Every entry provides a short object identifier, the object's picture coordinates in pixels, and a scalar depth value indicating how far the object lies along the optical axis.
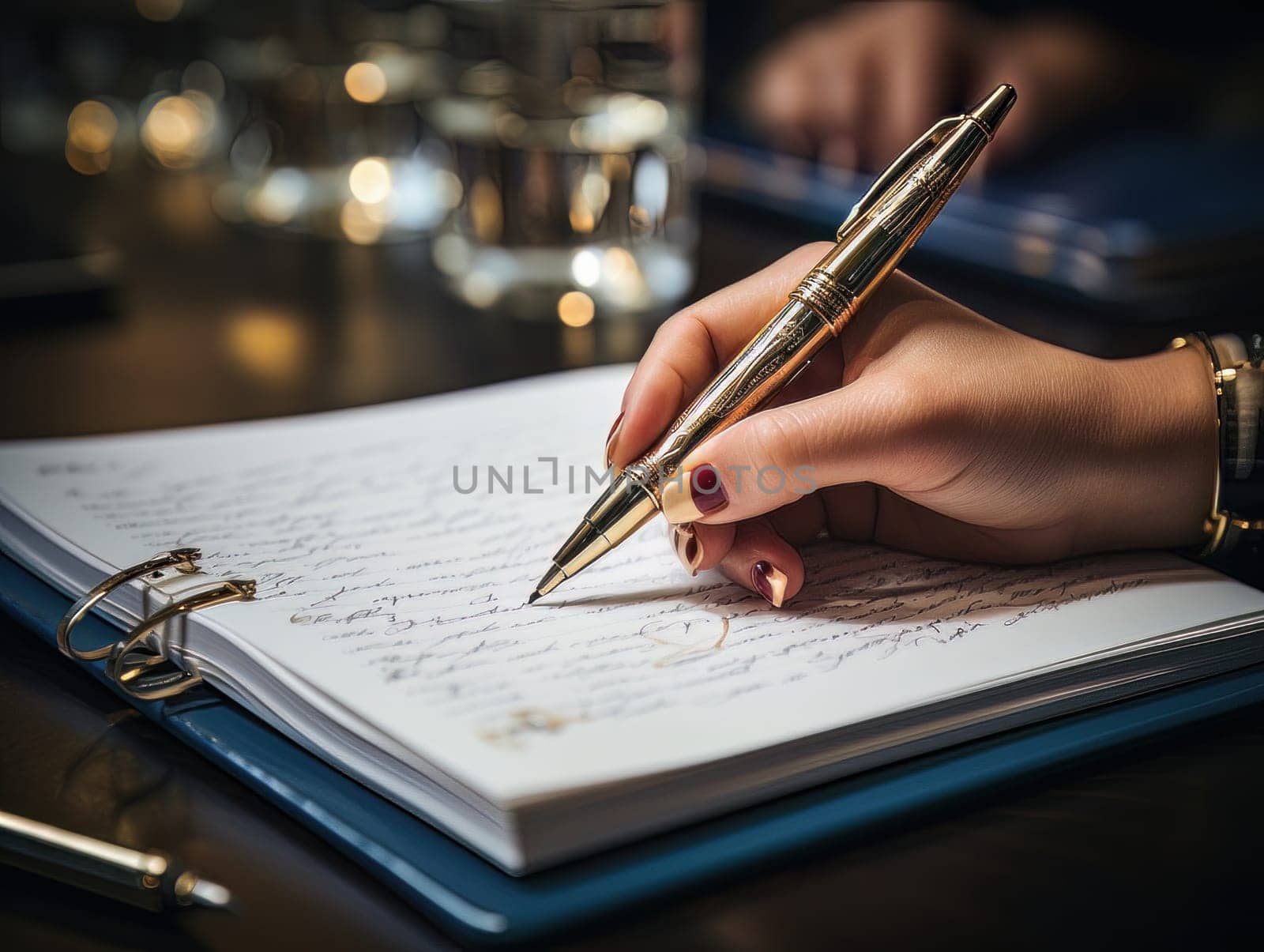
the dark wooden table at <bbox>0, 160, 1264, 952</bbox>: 0.36
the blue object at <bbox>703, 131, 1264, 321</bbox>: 0.84
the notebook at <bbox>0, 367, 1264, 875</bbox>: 0.38
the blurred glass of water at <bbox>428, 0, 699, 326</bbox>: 0.99
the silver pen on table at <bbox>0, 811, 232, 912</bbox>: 0.36
